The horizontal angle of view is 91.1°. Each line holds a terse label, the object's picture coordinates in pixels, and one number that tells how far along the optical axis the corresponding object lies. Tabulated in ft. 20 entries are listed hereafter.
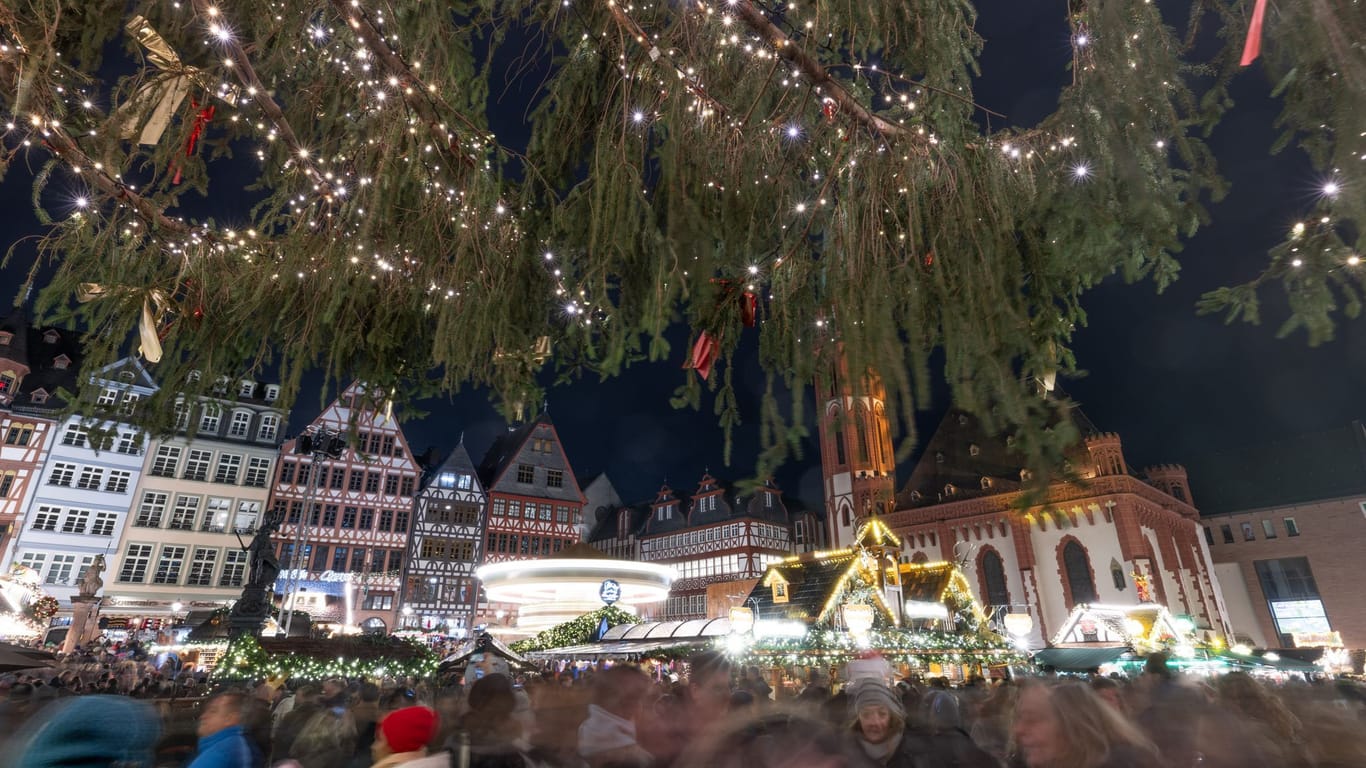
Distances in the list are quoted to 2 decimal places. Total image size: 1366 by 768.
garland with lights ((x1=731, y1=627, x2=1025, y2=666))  34.24
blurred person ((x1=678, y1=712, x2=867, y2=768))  8.13
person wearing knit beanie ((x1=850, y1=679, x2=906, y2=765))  11.26
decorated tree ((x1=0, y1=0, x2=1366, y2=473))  10.36
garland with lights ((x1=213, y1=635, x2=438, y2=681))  38.70
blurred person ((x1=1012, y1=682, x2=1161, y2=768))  9.33
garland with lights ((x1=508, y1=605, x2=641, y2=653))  56.08
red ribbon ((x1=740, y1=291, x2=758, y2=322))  13.53
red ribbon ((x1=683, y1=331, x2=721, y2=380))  13.34
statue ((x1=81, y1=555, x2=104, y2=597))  75.36
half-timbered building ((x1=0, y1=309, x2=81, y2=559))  94.79
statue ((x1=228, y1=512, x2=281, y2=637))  45.44
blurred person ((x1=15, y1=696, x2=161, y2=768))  8.96
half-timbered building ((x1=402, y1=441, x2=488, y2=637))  125.08
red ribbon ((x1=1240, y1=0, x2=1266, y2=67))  8.71
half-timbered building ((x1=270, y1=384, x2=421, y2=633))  117.19
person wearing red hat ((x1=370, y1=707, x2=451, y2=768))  9.23
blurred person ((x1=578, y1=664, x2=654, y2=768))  11.68
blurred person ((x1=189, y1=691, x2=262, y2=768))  10.75
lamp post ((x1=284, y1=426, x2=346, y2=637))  58.21
